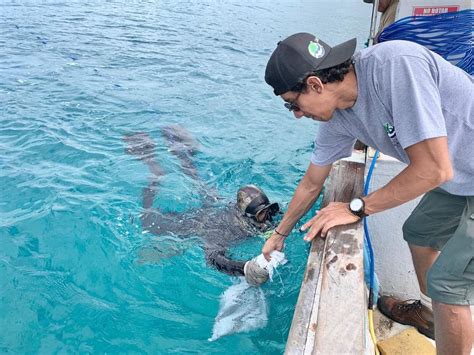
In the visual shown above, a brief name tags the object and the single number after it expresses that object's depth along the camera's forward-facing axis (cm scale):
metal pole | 421
